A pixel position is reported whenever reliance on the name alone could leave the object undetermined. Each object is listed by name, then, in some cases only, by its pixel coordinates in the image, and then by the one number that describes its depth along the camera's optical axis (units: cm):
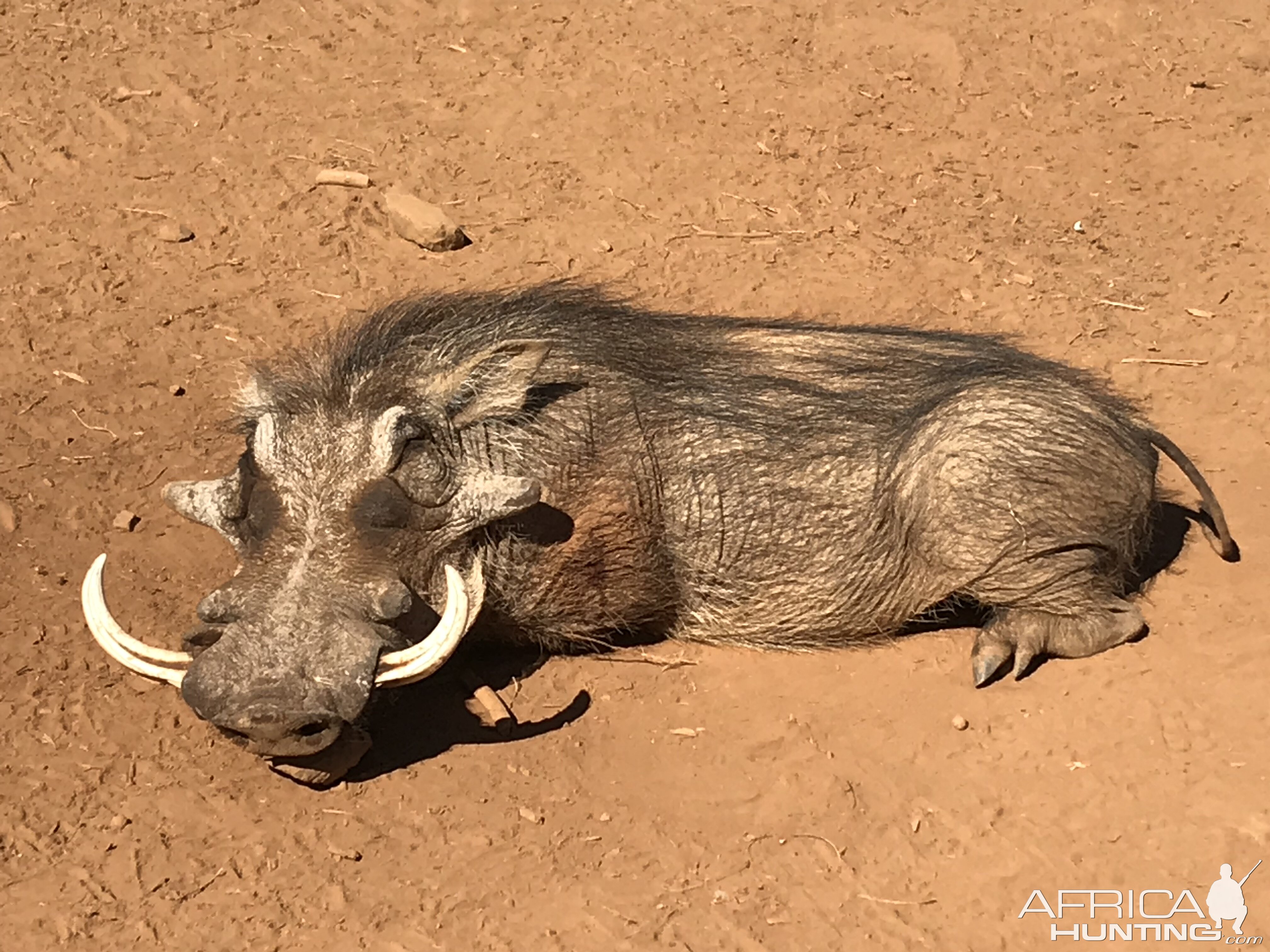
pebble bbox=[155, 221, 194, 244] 649
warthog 422
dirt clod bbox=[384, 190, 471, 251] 655
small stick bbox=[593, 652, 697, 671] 472
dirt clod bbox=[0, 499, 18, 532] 496
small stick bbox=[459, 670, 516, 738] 442
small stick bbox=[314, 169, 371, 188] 691
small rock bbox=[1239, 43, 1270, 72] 820
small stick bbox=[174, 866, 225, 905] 382
